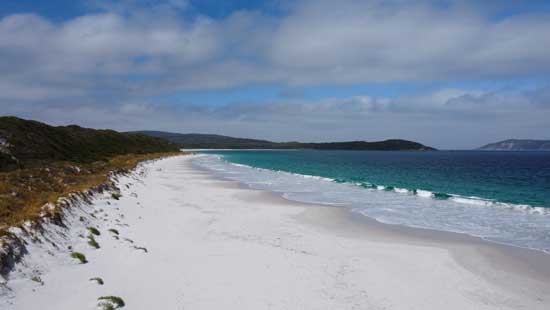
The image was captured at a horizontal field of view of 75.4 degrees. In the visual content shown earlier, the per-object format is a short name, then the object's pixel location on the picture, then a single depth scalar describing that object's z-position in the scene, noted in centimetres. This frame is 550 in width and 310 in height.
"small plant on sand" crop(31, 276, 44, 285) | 701
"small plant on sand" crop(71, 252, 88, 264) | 870
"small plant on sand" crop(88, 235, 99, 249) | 995
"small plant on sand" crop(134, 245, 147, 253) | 1052
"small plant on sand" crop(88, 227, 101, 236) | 1115
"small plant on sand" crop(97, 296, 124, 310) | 653
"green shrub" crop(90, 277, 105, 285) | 762
